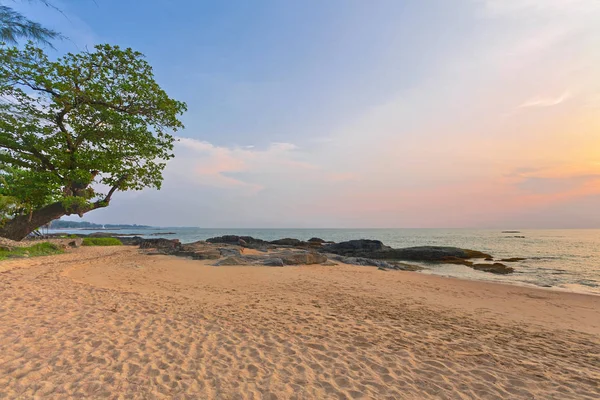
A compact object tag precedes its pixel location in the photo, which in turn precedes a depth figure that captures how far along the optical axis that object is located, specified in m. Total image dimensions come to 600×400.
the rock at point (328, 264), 21.73
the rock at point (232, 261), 19.52
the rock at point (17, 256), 16.19
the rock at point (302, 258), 21.41
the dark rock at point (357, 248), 36.88
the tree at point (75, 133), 15.77
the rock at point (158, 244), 35.38
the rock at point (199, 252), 22.56
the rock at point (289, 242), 48.87
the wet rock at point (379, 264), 23.20
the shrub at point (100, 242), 33.78
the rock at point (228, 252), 24.67
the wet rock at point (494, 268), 22.67
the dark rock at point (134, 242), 44.44
